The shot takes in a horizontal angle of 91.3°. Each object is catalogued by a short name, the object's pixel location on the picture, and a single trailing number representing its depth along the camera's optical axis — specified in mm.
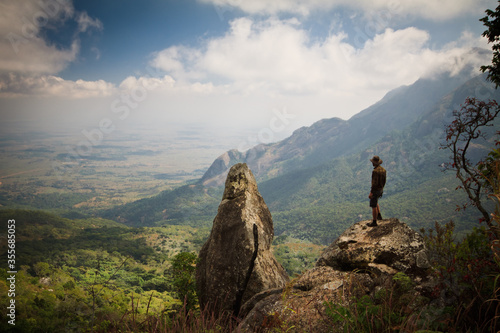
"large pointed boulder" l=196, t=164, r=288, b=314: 12297
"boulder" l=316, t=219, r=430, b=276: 6504
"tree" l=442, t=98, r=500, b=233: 8898
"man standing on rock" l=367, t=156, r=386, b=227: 9180
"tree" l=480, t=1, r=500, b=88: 9578
